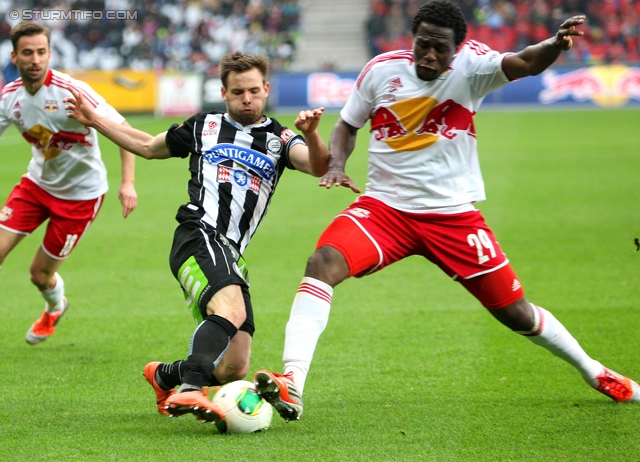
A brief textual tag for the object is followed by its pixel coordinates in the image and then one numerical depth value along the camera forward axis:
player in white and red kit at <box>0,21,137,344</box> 12.03
